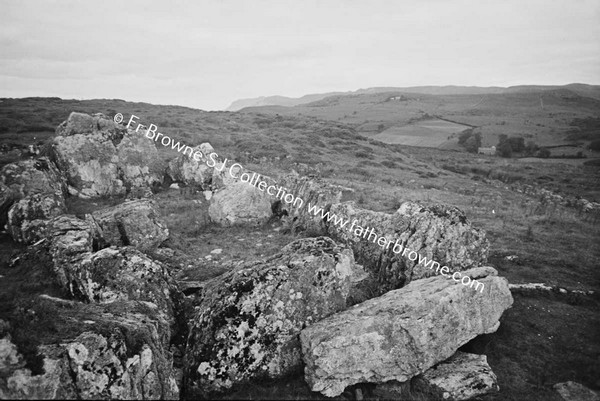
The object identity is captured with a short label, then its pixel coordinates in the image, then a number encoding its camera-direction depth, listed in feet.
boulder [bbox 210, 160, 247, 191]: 75.72
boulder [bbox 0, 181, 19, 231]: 47.85
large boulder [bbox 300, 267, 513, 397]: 25.54
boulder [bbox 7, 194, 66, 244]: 42.57
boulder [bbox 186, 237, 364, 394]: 25.40
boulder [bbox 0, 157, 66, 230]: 49.26
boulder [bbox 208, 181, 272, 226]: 59.21
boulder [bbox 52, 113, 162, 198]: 68.54
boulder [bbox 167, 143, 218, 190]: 77.56
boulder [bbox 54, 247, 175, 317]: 30.09
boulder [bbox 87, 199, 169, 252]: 45.75
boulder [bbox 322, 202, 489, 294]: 40.22
